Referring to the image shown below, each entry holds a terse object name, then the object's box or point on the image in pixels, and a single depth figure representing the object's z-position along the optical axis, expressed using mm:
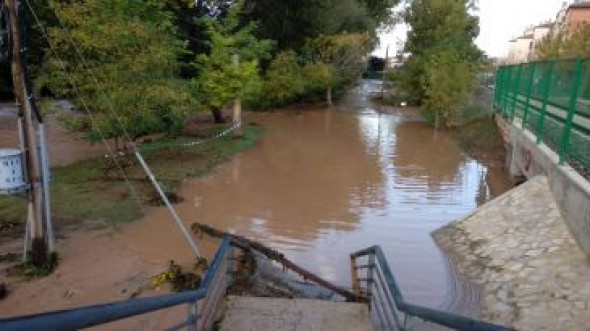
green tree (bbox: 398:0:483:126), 27250
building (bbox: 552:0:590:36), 57938
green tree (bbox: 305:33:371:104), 32375
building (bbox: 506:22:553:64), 78300
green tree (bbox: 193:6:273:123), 22500
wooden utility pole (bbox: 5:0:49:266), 7952
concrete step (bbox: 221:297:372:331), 5414
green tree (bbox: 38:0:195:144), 14273
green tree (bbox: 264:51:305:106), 31172
